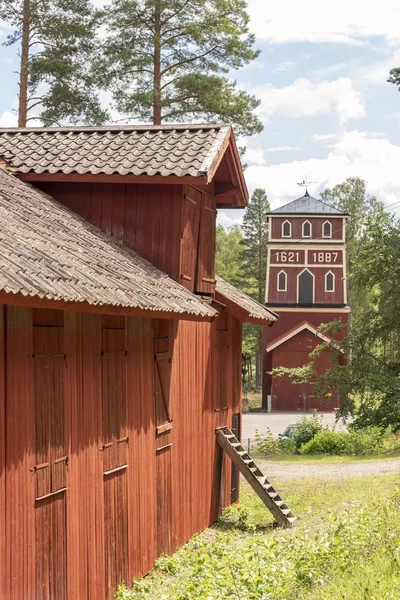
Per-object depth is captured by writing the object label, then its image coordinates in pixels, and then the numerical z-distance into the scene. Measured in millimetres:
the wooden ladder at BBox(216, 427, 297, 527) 15754
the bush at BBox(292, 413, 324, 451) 33969
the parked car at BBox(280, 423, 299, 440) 34344
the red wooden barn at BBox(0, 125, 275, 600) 8164
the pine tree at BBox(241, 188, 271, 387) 64875
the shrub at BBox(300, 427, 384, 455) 31922
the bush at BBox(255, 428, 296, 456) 33125
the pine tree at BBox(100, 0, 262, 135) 28781
